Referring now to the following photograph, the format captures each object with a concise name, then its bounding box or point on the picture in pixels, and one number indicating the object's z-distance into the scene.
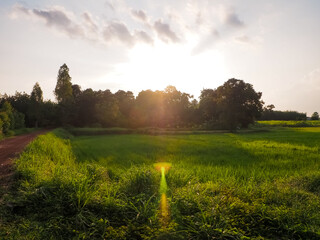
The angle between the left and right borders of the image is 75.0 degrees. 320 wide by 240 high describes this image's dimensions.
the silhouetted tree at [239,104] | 39.25
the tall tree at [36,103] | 44.16
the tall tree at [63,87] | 50.62
